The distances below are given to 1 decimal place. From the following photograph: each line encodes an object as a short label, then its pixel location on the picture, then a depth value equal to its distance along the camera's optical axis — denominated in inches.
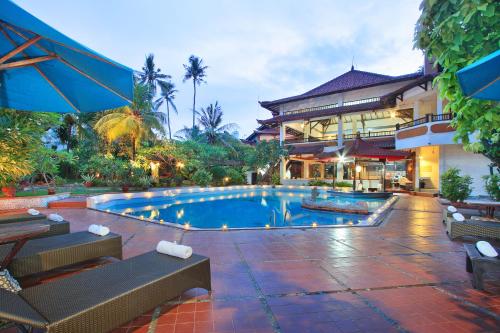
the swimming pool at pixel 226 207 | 367.9
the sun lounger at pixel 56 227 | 166.6
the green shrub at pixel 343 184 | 799.7
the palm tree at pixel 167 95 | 1358.3
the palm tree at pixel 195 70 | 1421.5
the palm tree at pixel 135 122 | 682.2
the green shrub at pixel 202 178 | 790.5
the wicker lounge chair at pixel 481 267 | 114.2
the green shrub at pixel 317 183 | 838.5
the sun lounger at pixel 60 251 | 113.7
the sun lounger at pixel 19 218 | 177.0
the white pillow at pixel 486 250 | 118.1
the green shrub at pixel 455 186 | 388.2
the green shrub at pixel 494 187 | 354.6
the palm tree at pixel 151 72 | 1333.7
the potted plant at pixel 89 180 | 677.7
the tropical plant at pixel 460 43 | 86.0
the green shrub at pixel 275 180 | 923.4
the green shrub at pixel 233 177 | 919.0
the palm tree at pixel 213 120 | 1171.3
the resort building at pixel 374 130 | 581.0
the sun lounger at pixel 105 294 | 66.5
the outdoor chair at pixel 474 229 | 186.4
